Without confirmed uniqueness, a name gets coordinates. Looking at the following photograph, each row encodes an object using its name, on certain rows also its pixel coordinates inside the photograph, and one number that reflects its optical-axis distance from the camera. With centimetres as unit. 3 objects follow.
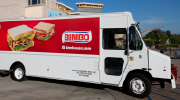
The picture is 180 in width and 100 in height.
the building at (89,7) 4158
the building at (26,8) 2077
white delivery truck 548
